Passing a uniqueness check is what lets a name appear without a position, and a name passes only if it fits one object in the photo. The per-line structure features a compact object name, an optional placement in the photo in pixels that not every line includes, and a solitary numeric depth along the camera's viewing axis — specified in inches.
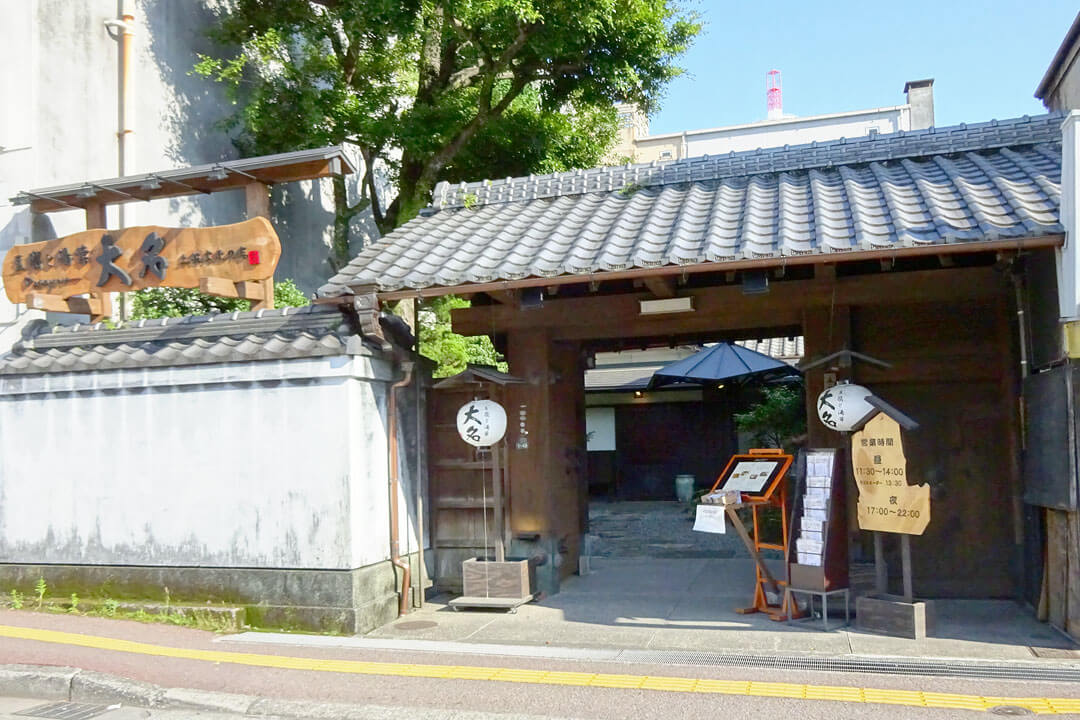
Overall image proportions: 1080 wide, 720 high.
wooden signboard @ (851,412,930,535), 315.3
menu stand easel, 358.6
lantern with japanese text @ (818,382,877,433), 340.5
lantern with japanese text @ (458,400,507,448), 385.7
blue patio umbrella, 749.9
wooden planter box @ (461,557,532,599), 390.0
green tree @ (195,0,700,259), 631.8
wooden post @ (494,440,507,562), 395.5
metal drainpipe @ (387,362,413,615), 390.3
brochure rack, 342.6
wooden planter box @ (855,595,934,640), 312.7
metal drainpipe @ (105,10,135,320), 559.2
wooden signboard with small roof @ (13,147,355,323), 420.5
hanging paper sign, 350.0
